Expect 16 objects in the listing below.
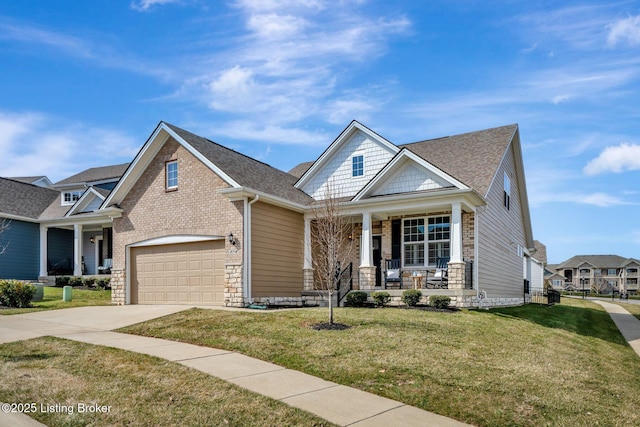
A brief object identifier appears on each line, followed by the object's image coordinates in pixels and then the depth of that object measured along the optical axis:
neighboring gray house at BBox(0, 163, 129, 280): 26.06
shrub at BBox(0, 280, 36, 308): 16.27
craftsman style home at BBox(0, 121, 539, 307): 16.08
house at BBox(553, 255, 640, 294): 95.69
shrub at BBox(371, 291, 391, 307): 15.93
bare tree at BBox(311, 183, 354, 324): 12.39
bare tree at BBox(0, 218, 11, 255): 24.89
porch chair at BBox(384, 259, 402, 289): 17.31
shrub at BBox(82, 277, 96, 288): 24.56
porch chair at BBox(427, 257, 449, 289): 16.77
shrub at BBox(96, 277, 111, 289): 23.73
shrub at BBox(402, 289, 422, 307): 15.38
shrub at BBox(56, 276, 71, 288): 25.54
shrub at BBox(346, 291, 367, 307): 16.12
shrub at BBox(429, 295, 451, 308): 14.84
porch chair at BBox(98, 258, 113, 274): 26.61
